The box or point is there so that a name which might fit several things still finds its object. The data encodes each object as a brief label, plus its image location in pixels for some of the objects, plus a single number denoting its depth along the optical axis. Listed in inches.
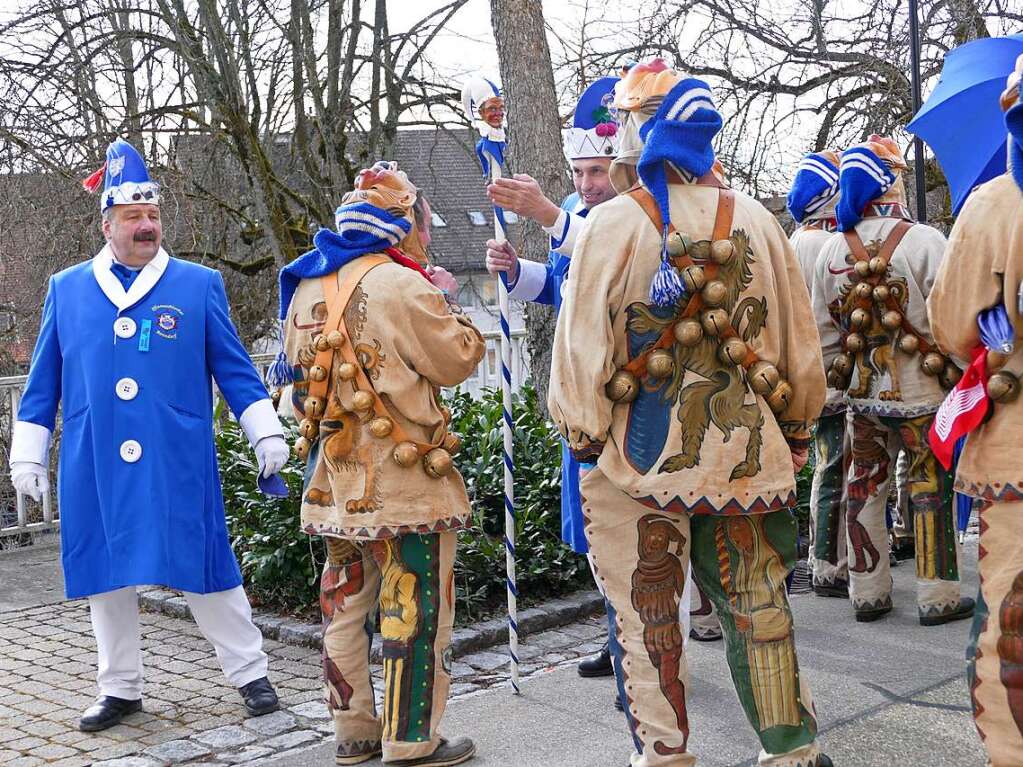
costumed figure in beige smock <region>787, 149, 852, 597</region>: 226.4
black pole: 250.7
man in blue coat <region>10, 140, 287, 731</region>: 175.9
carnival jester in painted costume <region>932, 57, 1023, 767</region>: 117.2
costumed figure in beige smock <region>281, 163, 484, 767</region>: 147.3
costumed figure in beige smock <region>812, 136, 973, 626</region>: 208.2
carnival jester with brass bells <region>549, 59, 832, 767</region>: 123.1
